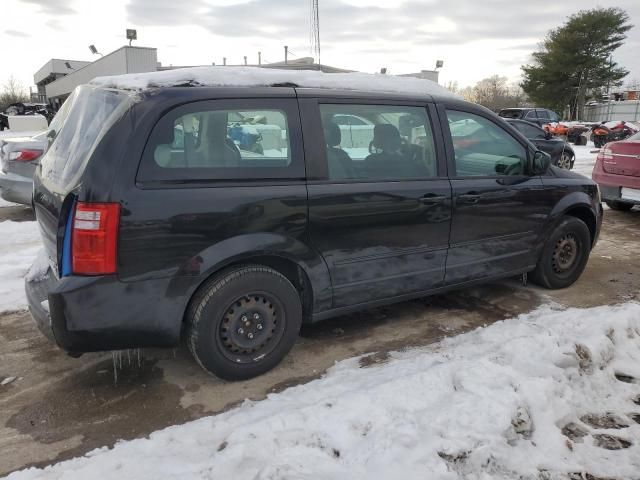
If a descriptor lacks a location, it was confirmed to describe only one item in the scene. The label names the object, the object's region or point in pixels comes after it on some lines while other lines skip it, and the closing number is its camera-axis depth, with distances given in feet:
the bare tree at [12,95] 213.17
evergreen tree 146.92
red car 24.57
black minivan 8.90
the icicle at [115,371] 10.61
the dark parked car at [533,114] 70.38
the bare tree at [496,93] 194.62
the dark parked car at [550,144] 43.01
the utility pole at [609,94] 140.15
